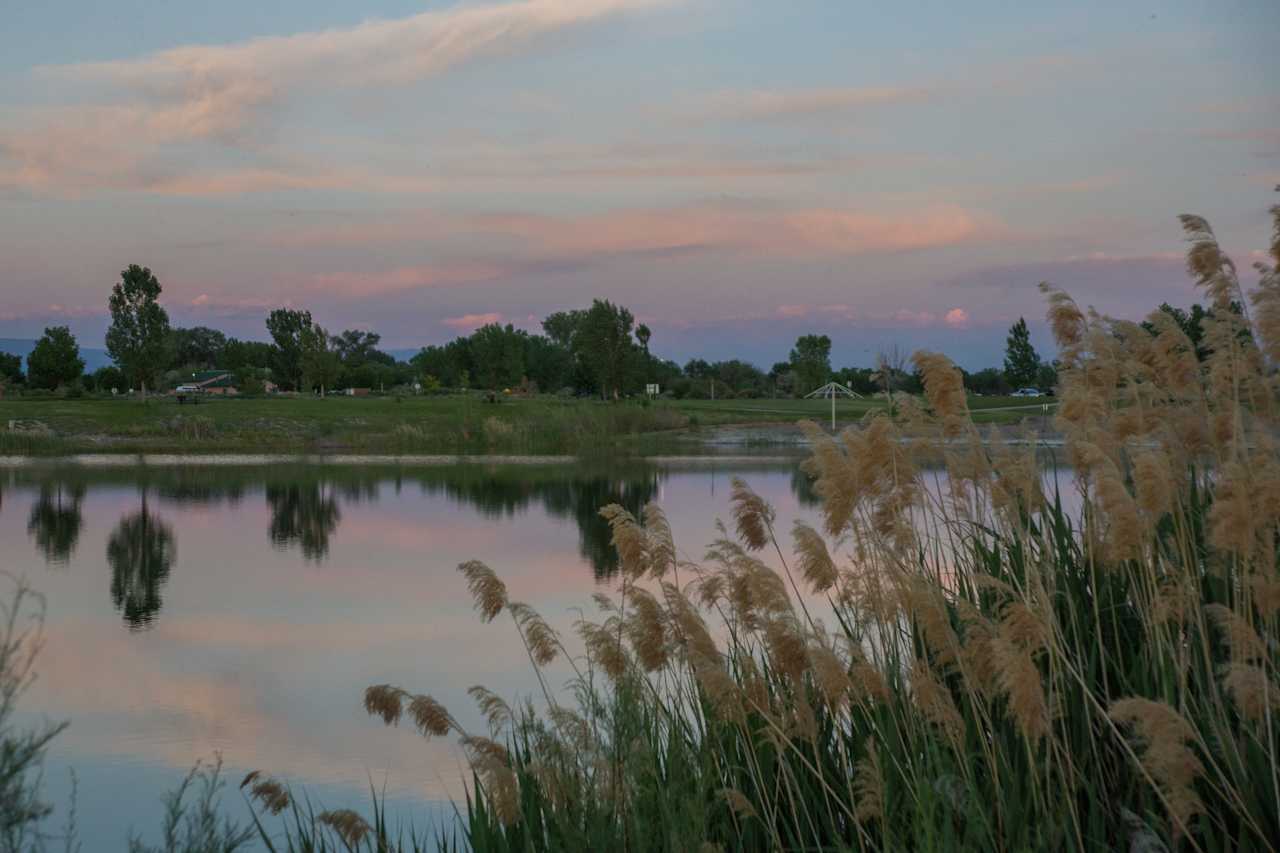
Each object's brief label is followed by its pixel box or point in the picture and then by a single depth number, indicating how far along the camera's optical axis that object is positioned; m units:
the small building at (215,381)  108.42
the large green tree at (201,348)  144.12
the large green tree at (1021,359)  97.25
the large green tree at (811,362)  96.69
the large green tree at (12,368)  90.00
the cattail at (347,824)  4.44
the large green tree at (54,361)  82.44
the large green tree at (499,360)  92.06
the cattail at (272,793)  4.82
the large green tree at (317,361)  80.56
